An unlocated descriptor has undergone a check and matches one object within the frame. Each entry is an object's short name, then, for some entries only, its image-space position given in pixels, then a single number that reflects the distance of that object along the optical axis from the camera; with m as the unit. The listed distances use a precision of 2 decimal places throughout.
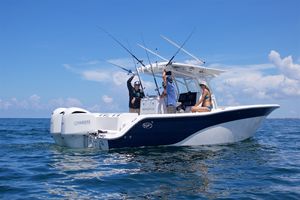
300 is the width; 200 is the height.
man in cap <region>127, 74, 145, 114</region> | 13.77
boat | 11.48
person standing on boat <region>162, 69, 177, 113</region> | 12.45
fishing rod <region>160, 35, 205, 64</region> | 13.91
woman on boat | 12.61
